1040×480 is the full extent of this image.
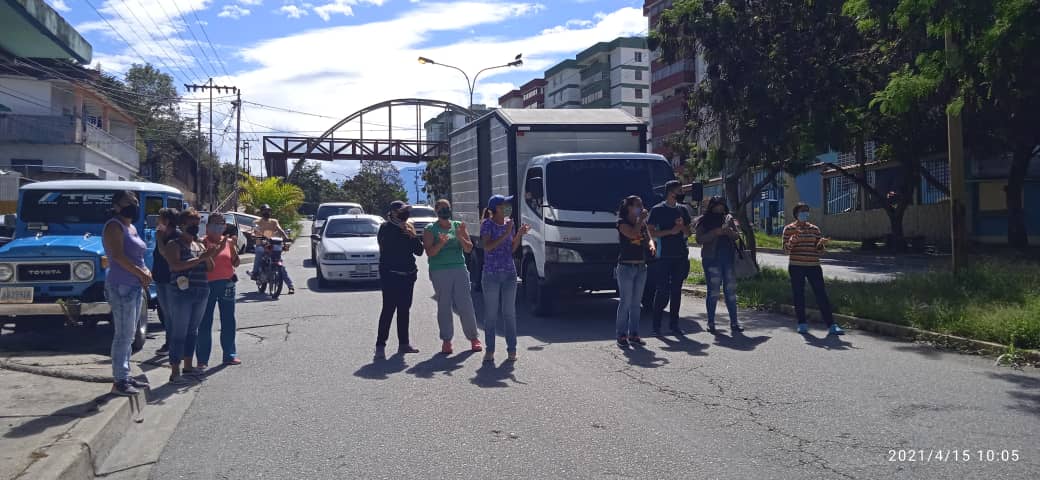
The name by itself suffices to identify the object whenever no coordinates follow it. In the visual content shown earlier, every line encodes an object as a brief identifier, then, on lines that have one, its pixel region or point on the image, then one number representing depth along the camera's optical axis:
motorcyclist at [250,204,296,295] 16.89
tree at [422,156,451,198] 60.00
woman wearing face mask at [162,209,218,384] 8.04
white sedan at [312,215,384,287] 17.84
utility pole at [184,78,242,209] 53.81
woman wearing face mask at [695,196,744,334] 10.94
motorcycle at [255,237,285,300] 16.67
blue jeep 9.86
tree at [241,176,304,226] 48.91
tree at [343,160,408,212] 85.19
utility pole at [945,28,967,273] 12.66
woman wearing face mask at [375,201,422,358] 9.62
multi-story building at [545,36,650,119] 84.69
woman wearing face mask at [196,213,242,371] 8.76
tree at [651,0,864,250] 17.72
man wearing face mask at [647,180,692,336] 10.64
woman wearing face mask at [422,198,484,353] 9.37
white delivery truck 12.02
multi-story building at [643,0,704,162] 62.75
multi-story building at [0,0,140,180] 34.72
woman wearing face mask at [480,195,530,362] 9.18
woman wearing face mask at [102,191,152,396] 7.11
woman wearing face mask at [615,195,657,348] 9.84
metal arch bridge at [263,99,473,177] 54.41
